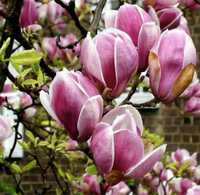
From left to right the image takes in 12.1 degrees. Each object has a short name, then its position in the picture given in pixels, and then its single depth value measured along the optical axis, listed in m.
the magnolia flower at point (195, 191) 1.40
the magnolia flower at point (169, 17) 1.41
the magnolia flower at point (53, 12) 3.13
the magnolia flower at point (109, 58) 1.11
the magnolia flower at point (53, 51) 3.27
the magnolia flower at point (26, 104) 2.73
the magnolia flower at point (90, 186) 2.00
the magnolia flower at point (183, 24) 1.45
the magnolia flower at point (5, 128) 1.34
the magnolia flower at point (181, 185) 2.09
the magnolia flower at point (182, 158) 3.36
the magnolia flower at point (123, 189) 2.37
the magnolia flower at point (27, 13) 1.60
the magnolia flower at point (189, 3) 1.75
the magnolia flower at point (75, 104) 1.08
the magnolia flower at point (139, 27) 1.16
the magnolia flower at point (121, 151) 1.07
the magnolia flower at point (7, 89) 1.87
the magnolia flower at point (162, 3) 1.40
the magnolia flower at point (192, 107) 1.97
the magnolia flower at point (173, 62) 1.13
